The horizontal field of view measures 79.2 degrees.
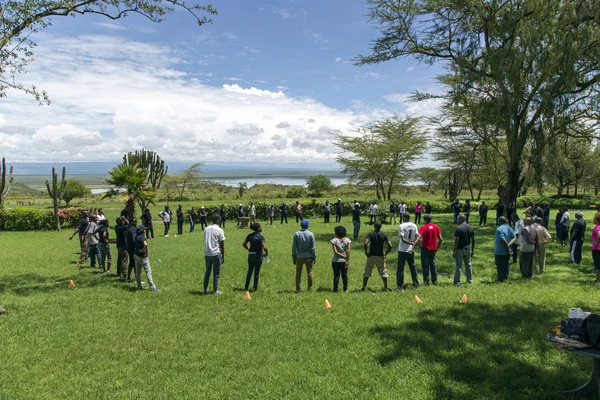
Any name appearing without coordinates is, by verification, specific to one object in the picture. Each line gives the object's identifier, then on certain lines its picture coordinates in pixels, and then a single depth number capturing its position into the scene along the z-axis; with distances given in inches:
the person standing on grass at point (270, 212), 1048.2
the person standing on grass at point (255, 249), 333.4
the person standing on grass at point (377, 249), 332.5
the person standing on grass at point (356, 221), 687.7
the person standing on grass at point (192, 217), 898.7
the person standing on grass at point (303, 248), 331.6
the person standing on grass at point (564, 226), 547.8
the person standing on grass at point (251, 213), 999.0
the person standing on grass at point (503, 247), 352.8
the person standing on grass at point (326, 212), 1026.5
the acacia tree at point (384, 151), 1609.3
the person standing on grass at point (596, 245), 337.4
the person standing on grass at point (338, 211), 1034.1
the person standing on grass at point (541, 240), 374.0
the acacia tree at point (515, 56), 507.8
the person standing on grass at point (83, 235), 494.0
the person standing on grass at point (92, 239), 466.3
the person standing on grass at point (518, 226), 411.8
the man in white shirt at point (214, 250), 327.9
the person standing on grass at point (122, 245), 401.1
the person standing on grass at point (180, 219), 851.2
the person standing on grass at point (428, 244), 352.2
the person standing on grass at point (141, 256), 343.6
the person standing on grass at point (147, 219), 701.3
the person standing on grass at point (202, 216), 921.8
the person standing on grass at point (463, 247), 357.1
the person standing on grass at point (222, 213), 982.5
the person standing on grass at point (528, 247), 365.4
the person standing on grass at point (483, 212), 837.4
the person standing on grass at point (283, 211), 1052.5
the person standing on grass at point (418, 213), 924.0
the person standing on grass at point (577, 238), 417.4
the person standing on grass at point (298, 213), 1032.8
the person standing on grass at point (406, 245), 345.4
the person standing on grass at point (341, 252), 324.8
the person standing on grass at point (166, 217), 797.2
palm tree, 684.1
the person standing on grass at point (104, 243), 422.9
